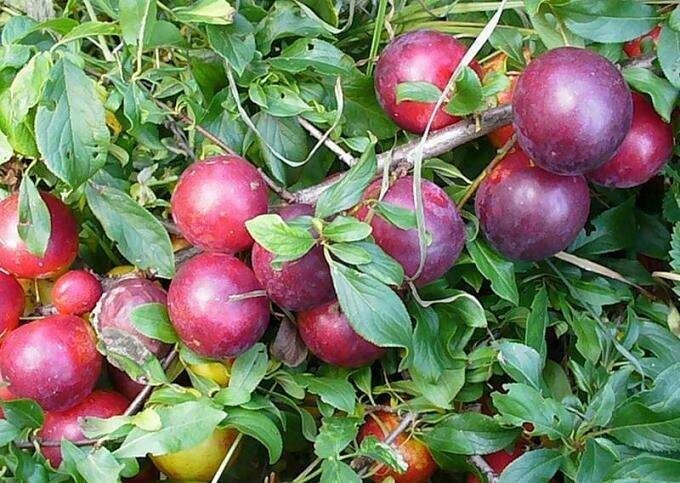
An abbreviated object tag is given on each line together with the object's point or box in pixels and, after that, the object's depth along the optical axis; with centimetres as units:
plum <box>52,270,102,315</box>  71
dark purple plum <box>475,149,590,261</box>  66
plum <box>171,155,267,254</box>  66
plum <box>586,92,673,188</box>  68
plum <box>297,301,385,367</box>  67
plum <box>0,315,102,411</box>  68
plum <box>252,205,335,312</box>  63
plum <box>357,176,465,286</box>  63
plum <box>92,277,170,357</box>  69
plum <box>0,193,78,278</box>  70
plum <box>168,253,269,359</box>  66
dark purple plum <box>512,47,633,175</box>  62
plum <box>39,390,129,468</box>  70
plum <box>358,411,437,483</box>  73
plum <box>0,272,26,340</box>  71
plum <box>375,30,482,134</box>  69
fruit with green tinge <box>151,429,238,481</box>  72
